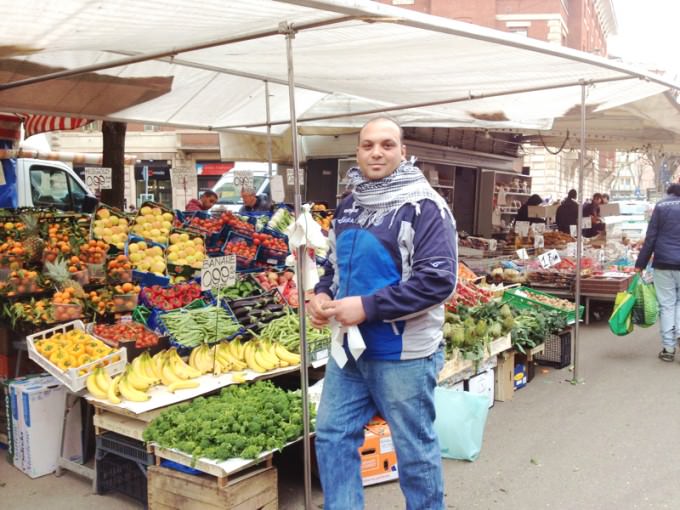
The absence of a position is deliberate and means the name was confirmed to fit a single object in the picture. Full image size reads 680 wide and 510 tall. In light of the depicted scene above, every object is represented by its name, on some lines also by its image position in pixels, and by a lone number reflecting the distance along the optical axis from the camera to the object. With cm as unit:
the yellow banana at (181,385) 403
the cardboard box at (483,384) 525
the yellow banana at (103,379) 397
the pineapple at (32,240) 510
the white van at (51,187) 960
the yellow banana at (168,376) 416
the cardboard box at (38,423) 421
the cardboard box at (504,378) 577
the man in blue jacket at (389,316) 253
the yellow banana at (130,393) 382
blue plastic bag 424
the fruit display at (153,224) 614
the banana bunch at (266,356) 449
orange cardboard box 400
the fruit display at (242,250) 644
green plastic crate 689
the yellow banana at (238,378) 425
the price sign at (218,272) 433
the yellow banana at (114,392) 380
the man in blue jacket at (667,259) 689
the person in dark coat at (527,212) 1513
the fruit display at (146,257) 556
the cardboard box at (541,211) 1527
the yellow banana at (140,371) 405
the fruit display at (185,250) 597
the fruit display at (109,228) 580
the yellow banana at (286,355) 461
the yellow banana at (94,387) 391
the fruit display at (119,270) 511
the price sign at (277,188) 848
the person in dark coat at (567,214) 1412
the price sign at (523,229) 1304
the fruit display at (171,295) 505
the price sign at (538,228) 1347
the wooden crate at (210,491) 333
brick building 3406
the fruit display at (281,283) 565
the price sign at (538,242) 1152
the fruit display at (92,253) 523
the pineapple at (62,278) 486
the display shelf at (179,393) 375
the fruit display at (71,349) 412
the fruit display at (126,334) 450
